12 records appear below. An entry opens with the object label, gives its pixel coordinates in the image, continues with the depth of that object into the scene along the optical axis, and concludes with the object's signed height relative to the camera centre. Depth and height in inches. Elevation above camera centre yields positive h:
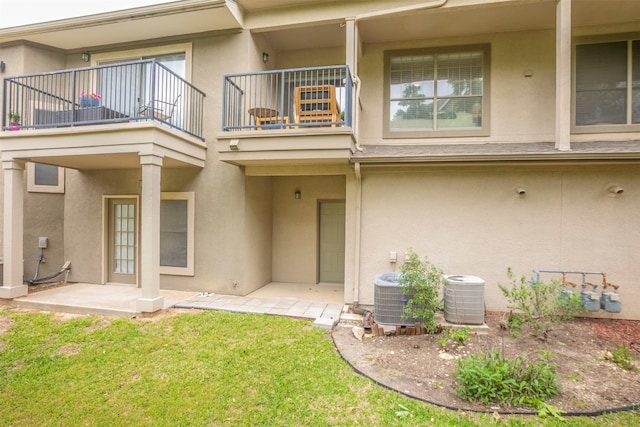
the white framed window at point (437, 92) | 262.7 +104.9
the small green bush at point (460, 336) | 176.1 -67.9
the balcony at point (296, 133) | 219.5 +56.9
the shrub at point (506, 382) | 124.3 -67.1
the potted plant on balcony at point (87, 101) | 244.7 +86.1
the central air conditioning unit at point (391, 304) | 196.2 -55.9
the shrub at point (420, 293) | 185.6 -46.1
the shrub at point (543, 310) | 179.0 -54.8
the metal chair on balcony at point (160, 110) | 215.7 +77.6
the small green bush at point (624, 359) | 150.2 -68.5
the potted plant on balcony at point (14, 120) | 252.2 +74.3
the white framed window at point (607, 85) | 243.3 +102.8
